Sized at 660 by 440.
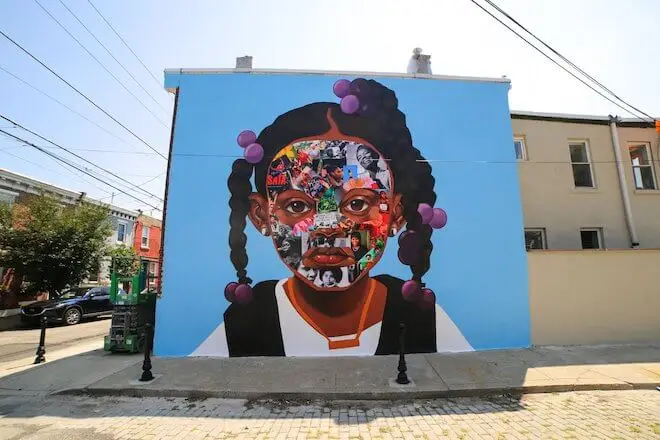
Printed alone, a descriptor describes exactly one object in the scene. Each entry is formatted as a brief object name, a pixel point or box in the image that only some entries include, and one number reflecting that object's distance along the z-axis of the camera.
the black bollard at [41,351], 8.11
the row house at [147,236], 28.39
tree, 15.38
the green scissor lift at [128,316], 8.58
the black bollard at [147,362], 6.56
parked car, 14.36
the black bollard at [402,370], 6.32
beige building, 10.88
